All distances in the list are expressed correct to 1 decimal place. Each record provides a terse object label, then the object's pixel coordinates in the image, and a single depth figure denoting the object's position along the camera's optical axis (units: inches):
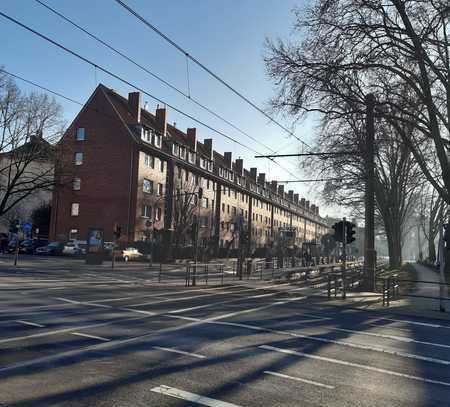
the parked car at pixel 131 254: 1590.8
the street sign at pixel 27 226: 1411.9
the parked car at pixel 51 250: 1653.5
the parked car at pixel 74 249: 1651.1
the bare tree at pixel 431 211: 2070.6
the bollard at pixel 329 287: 728.1
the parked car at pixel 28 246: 1728.8
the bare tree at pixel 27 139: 1507.1
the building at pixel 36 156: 1579.5
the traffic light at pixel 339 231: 740.0
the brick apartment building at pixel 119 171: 1815.9
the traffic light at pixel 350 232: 748.6
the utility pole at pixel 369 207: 795.4
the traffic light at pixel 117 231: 1250.7
